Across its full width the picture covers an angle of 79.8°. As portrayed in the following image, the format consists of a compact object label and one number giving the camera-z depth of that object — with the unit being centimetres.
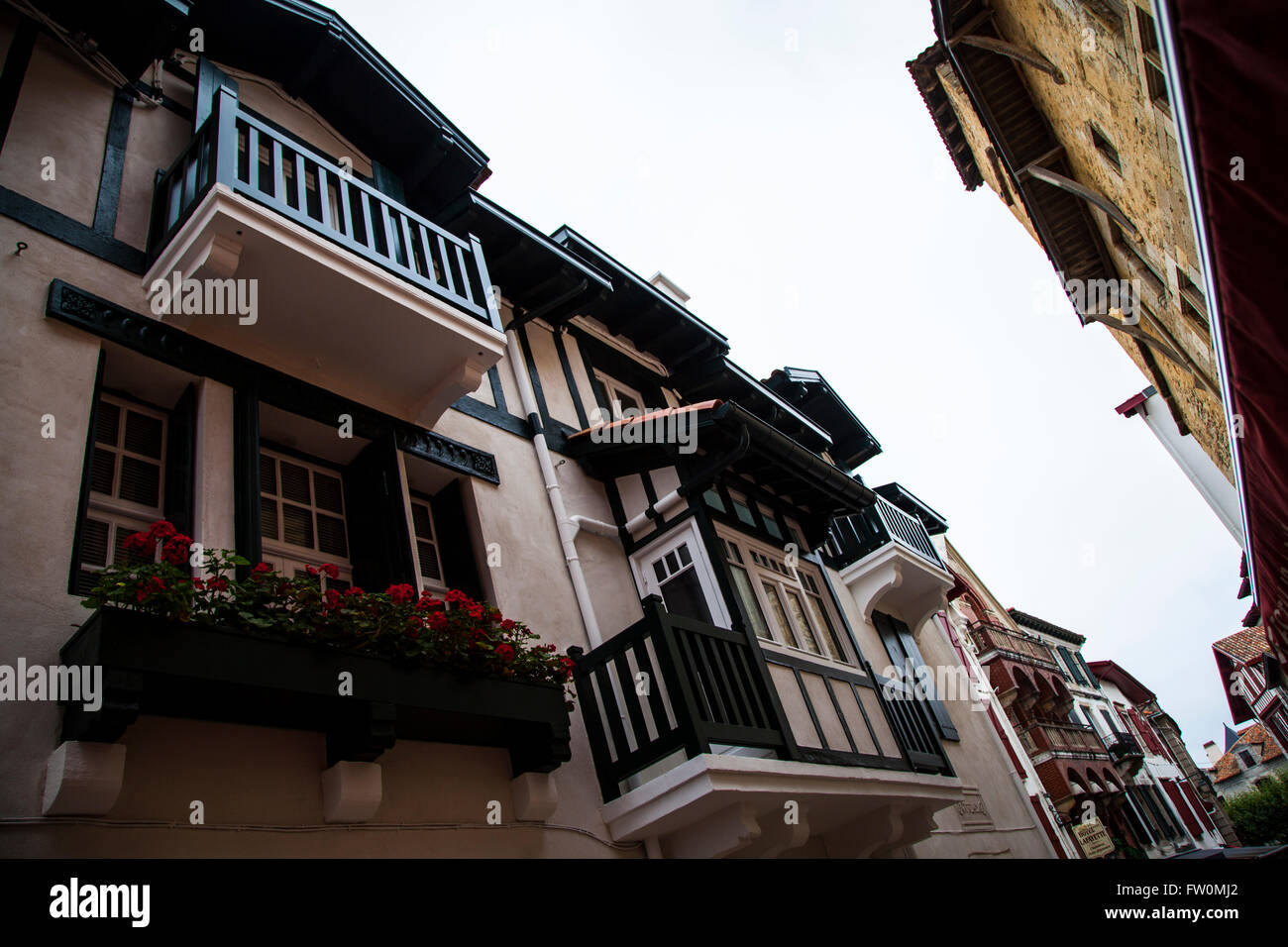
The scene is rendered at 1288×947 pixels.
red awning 259
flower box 407
